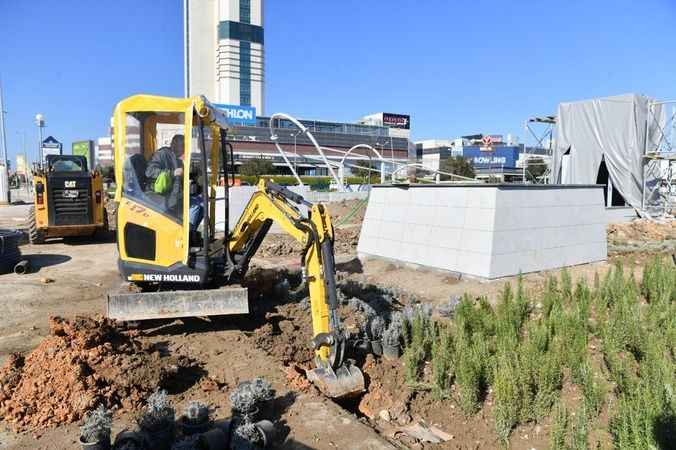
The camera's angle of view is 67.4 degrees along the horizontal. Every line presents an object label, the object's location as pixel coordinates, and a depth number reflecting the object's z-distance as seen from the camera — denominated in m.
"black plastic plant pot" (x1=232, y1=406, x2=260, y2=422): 3.78
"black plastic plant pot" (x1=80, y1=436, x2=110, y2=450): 3.33
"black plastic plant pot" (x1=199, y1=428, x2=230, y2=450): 3.46
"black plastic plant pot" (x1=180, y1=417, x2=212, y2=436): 3.58
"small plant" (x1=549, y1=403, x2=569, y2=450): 3.39
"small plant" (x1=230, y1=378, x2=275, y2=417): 3.84
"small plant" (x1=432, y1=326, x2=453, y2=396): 4.77
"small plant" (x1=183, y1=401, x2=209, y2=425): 3.60
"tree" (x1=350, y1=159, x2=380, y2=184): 54.14
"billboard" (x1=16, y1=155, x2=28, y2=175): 48.00
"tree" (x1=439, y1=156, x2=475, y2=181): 55.00
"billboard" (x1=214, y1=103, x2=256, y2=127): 76.67
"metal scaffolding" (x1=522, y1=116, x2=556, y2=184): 22.17
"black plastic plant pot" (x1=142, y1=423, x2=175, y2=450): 3.48
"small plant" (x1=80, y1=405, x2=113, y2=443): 3.37
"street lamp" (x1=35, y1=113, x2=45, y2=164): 31.36
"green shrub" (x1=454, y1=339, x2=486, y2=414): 4.46
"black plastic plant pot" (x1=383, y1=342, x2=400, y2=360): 5.58
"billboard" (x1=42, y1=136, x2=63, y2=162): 30.47
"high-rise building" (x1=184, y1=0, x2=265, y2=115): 100.69
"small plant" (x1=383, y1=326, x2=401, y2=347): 5.57
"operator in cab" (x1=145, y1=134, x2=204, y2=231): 5.69
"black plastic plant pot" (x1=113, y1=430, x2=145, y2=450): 3.35
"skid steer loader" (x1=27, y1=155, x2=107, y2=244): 12.55
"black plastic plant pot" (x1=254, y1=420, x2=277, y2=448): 3.59
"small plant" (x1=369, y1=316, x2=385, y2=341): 5.71
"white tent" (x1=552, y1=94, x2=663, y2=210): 18.48
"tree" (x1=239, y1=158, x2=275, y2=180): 55.78
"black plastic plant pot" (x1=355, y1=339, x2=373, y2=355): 5.54
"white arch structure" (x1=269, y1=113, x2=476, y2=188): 19.06
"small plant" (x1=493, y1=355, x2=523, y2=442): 4.02
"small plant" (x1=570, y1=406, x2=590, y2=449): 3.31
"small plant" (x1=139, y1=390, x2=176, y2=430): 3.55
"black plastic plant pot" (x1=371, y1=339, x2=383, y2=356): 5.63
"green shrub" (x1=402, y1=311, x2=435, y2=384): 5.09
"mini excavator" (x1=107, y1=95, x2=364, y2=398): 5.60
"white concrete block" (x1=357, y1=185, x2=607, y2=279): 9.23
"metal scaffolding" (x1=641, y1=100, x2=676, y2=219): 18.78
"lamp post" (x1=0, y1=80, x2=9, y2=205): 28.16
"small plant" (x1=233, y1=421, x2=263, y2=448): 3.44
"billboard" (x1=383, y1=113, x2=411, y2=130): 108.19
